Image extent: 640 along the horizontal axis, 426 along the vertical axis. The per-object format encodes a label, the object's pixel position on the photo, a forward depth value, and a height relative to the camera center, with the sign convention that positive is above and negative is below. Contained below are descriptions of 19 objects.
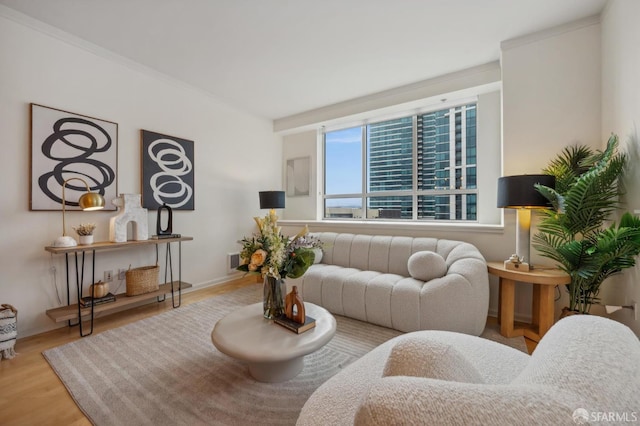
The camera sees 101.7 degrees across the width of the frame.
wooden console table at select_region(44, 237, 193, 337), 2.26 -0.87
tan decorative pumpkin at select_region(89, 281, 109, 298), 2.47 -0.74
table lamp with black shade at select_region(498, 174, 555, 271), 2.12 +0.10
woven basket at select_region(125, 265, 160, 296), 2.73 -0.72
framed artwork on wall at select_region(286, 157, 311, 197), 4.85 +0.69
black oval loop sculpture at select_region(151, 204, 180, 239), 3.06 -0.17
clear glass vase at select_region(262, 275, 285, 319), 1.81 -0.59
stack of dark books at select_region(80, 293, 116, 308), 2.39 -0.83
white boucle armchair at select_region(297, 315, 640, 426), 0.44 -0.35
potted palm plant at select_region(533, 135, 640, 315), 1.75 -0.10
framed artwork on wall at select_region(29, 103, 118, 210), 2.35 +0.55
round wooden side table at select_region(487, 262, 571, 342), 2.08 -0.73
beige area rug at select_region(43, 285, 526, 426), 1.44 -1.10
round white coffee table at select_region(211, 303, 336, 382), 1.43 -0.76
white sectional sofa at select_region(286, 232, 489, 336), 2.20 -0.68
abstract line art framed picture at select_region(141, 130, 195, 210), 3.11 +0.52
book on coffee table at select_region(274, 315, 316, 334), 1.62 -0.71
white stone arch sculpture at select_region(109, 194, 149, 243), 2.63 -0.07
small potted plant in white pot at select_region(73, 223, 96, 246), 2.42 -0.19
